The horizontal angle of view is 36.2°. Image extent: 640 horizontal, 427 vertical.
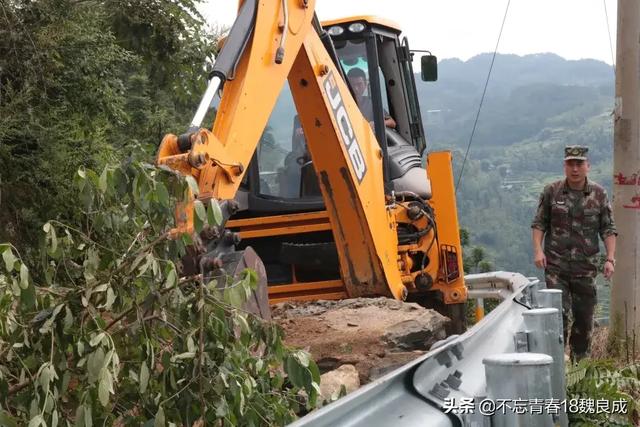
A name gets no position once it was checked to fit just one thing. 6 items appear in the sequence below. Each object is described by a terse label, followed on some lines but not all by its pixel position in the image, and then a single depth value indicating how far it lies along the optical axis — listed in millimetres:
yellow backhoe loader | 5230
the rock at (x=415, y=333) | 6016
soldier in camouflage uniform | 7922
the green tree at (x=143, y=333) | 3562
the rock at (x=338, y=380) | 4863
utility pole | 8523
